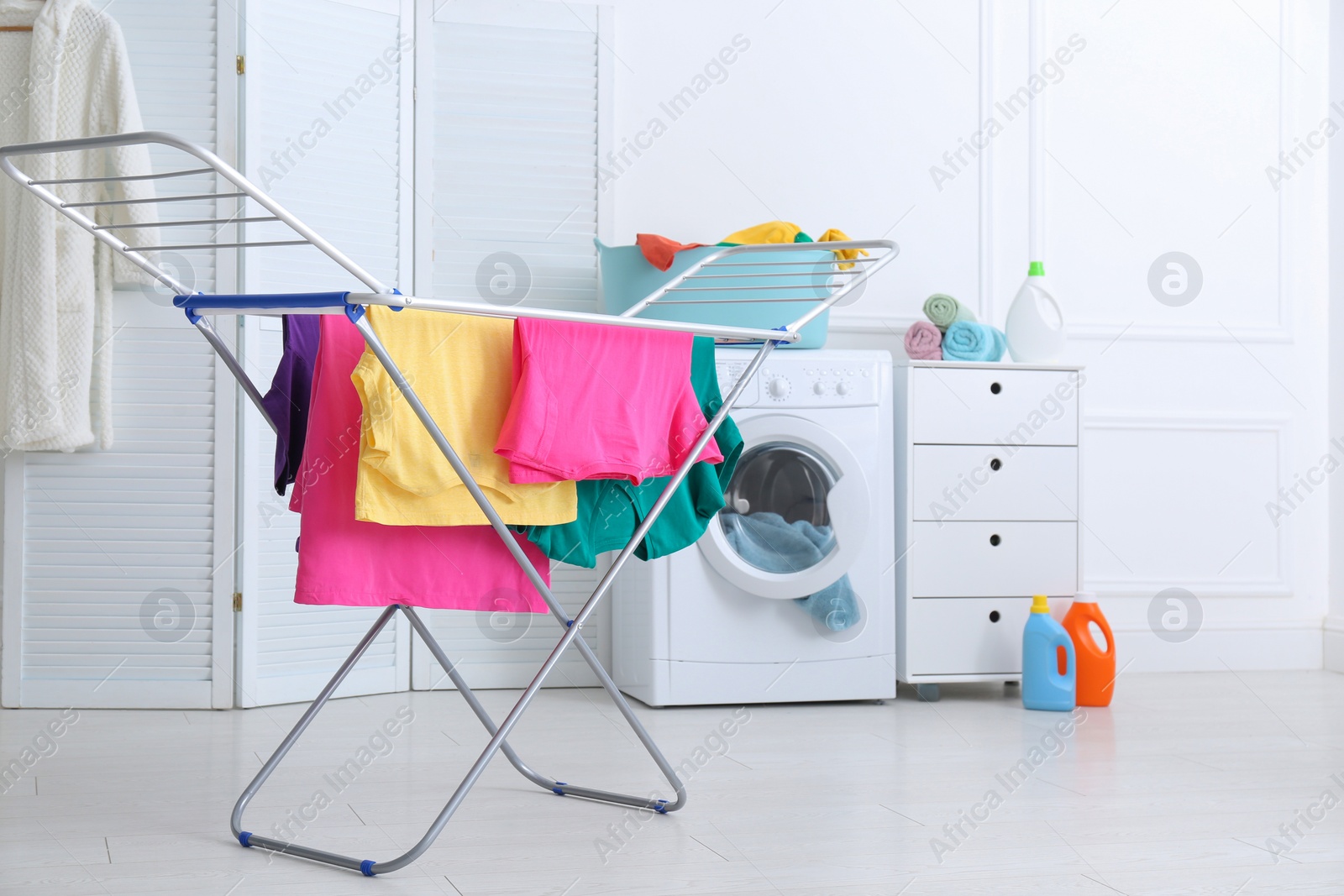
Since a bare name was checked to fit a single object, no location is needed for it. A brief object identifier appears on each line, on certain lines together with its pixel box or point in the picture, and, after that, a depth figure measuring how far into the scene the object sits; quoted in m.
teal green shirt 1.85
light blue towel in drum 3.08
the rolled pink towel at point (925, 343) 3.32
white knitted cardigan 2.93
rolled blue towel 3.32
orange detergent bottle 3.15
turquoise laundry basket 3.14
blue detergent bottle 3.10
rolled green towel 3.36
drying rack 1.33
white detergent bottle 3.43
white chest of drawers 3.22
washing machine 3.08
